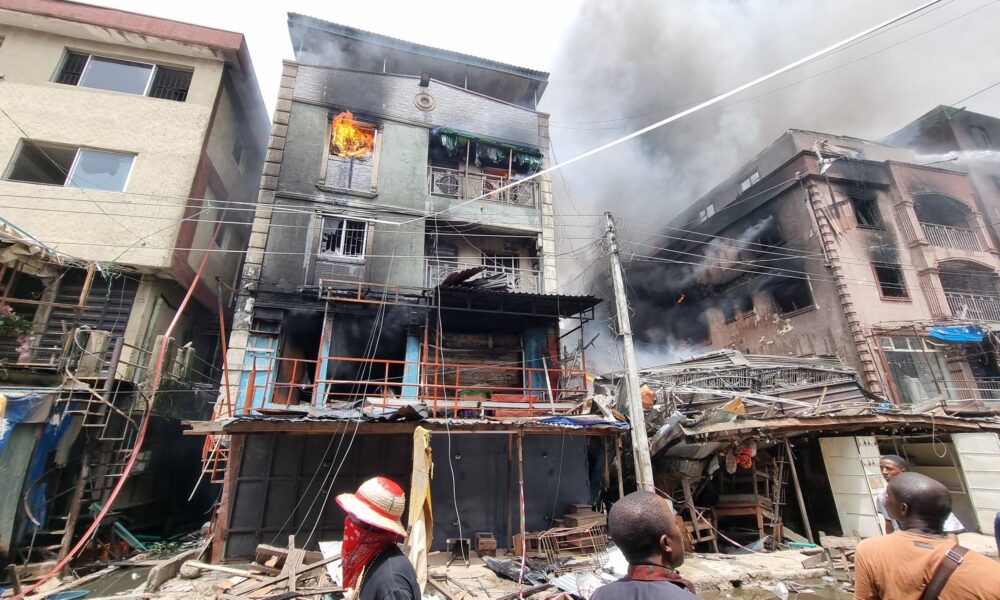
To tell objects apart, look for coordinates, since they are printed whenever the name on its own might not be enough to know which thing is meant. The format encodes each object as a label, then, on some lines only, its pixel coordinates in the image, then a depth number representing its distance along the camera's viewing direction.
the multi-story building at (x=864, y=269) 18.81
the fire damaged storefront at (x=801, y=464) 11.12
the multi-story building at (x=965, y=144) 25.15
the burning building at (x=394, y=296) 10.40
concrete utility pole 9.74
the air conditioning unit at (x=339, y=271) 14.13
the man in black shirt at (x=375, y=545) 2.71
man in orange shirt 2.24
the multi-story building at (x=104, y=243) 9.93
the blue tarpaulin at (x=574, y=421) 10.23
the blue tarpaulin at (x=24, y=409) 8.86
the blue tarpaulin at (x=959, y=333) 17.95
